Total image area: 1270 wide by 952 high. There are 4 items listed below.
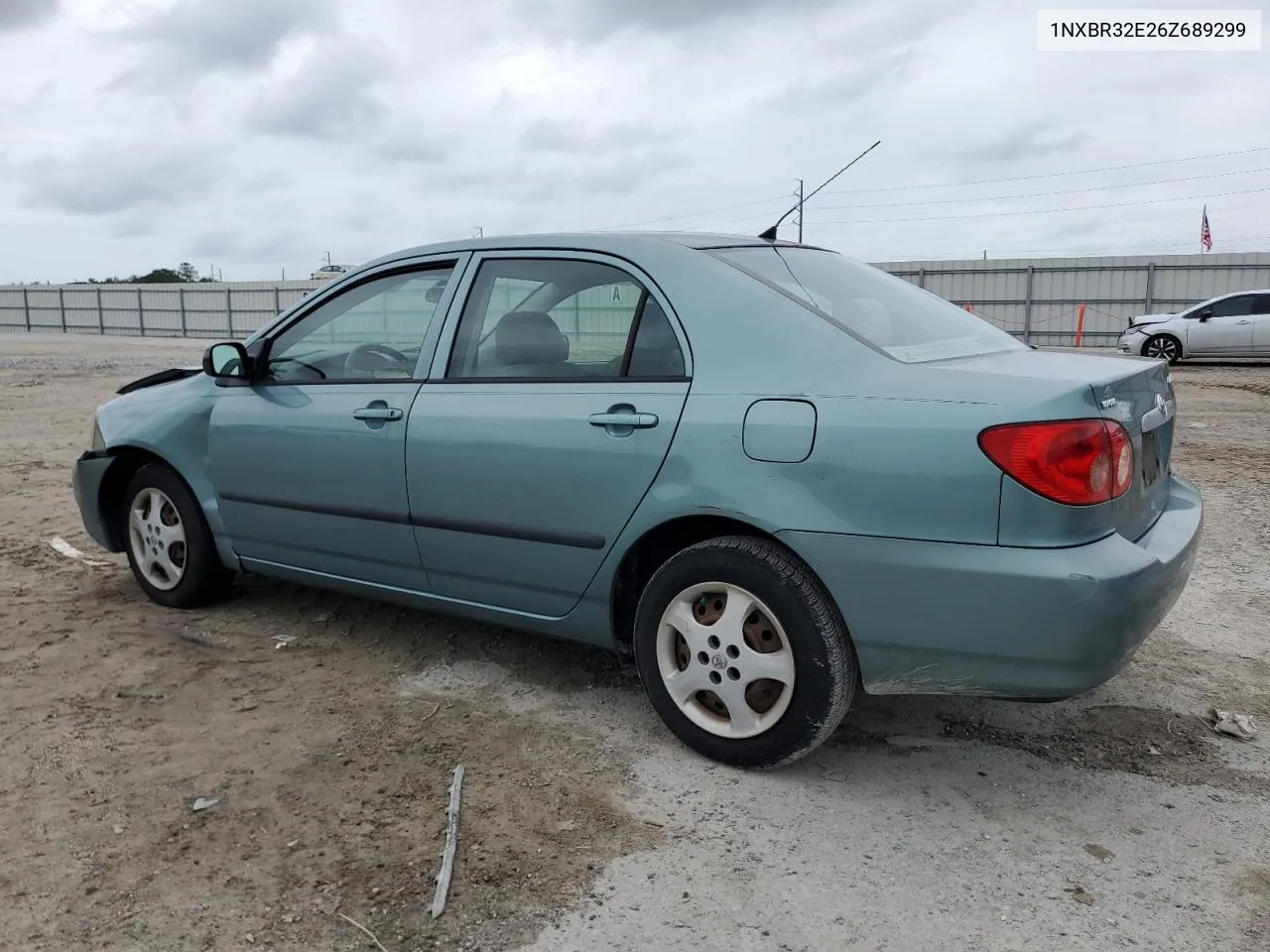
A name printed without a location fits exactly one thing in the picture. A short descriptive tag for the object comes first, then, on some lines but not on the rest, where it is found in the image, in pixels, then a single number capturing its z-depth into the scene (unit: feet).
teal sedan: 8.11
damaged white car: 58.03
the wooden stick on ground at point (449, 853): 7.48
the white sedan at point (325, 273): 111.45
